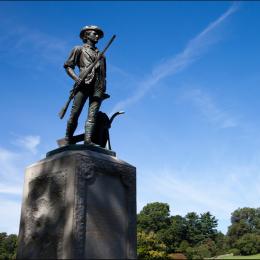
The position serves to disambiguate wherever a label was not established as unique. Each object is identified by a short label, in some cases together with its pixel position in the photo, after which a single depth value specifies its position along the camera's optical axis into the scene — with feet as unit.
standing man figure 27.48
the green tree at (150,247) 164.14
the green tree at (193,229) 339.63
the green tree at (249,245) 256.11
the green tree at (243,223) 327.16
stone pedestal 22.76
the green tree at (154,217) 302.04
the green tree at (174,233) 293.18
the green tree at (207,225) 351.21
